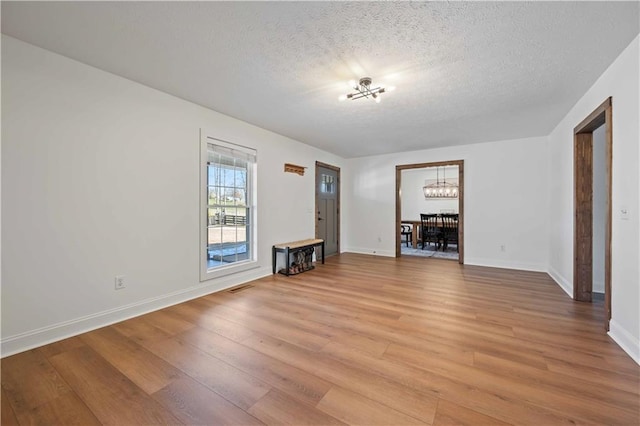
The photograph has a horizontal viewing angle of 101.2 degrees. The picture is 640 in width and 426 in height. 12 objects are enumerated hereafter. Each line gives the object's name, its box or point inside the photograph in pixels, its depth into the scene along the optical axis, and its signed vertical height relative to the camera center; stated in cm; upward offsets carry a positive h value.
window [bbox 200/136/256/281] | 350 +5
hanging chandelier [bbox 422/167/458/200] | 868 +80
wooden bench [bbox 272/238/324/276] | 446 -76
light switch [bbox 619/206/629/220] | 211 +1
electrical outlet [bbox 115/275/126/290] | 262 -72
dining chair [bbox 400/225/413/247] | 827 -66
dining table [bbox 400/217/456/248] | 758 -56
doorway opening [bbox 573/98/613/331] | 313 +1
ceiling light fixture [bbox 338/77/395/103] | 264 +129
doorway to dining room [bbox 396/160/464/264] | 600 +15
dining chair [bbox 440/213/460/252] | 688 -41
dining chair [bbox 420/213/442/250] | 706 -47
